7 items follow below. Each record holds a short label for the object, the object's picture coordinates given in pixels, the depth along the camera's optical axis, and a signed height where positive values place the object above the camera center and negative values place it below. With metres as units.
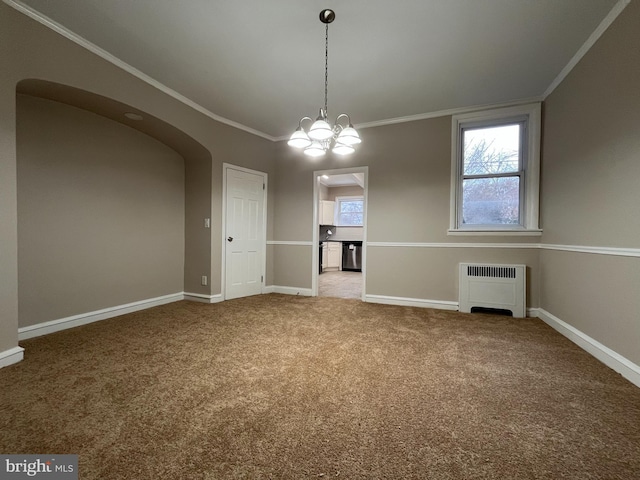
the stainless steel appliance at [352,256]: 8.14 -0.58
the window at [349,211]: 8.64 +0.82
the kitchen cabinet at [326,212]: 8.33 +0.77
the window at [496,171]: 3.45 +0.90
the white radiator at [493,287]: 3.42 -0.61
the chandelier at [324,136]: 2.17 +0.85
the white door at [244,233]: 4.23 +0.04
